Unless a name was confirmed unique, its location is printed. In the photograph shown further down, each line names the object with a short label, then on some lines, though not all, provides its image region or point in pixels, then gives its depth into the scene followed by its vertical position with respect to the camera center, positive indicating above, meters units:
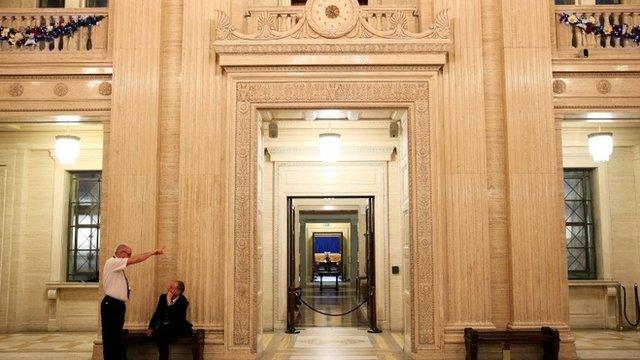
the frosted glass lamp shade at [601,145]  9.13 +1.53
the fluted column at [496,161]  7.73 +1.10
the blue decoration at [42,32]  8.12 +2.95
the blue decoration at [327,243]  34.97 +0.10
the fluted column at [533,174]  7.59 +0.91
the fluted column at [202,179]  7.68 +0.88
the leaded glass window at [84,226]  11.23 +0.39
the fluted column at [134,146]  7.66 +1.32
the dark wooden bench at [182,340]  7.27 -1.17
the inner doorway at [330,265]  11.03 -0.70
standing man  6.76 -0.63
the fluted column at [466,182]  7.64 +0.81
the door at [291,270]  10.55 -0.47
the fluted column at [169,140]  7.80 +1.42
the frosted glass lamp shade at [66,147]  9.16 +1.54
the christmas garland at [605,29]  8.05 +2.92
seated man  7.11 -0.90
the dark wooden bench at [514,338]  7.23 -1.16
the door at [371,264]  10.58 -0.36
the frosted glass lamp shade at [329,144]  9.49 +1.63
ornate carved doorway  7.71 +1.93
